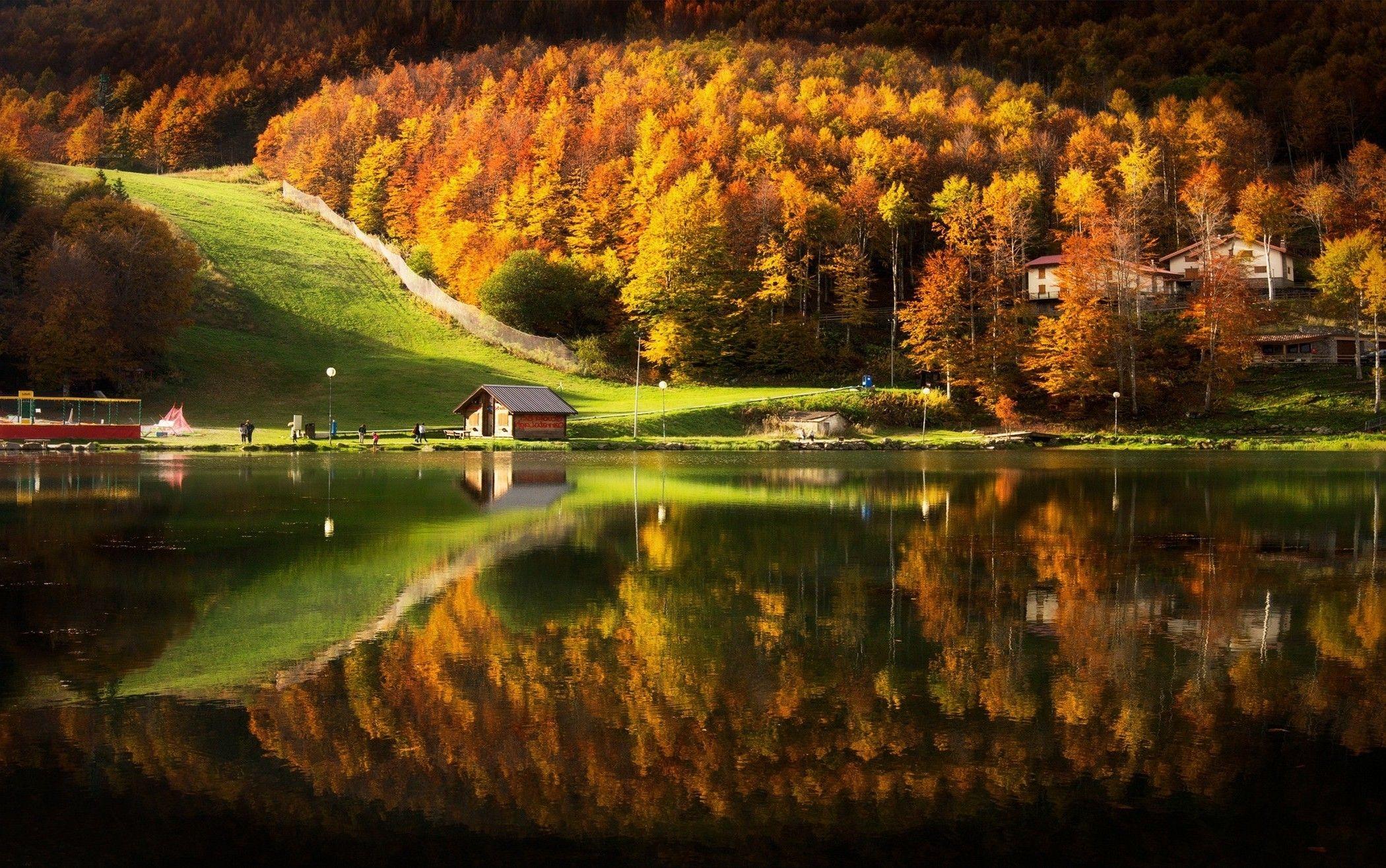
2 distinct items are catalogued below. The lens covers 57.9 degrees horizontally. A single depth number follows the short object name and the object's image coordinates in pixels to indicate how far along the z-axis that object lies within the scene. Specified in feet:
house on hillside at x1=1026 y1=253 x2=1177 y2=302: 305.12
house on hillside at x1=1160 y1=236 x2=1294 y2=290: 319.88
